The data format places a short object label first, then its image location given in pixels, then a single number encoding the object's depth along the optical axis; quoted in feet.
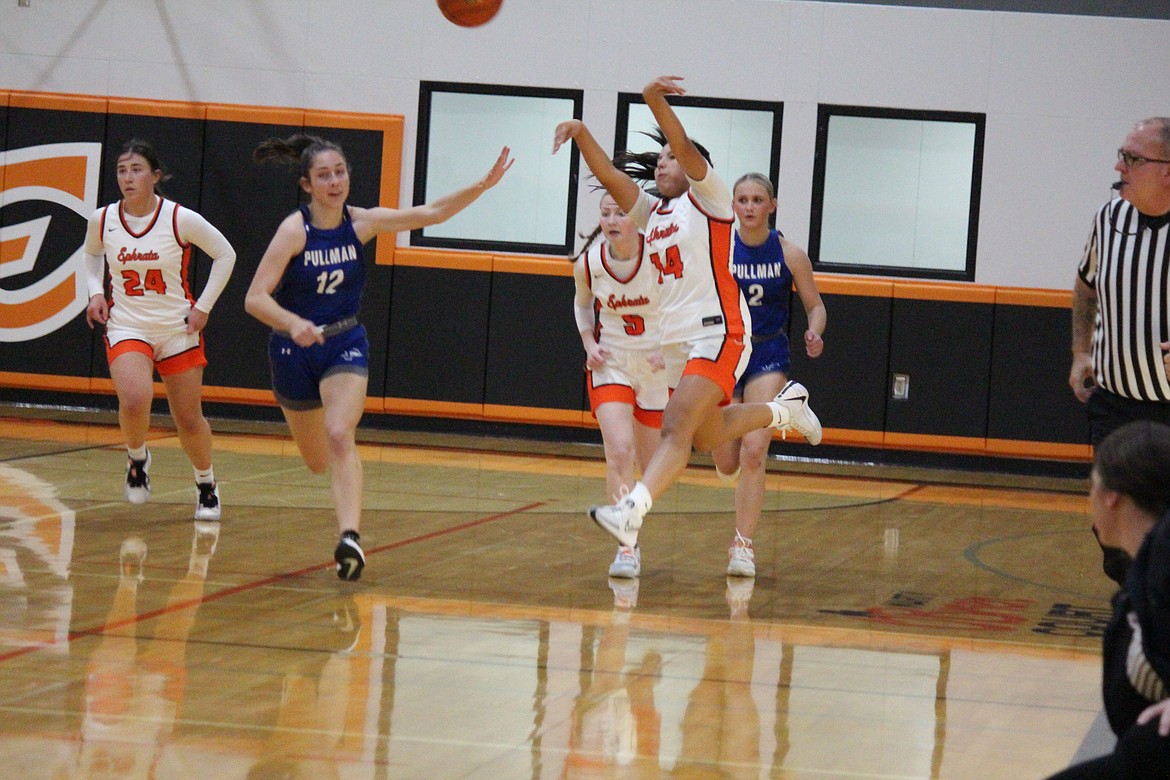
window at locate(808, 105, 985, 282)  76.79
